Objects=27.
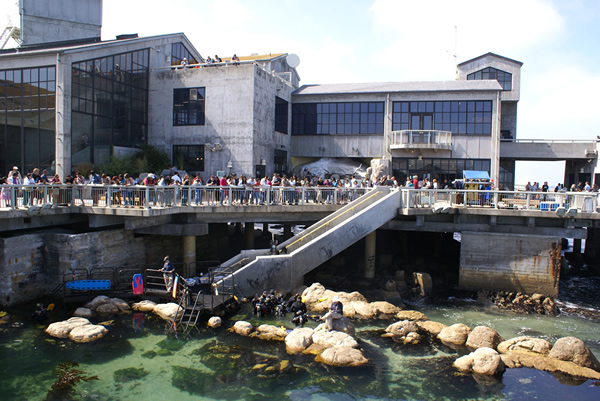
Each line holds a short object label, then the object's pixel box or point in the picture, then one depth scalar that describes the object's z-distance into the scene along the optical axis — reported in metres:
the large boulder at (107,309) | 18.05
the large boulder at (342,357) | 14.36
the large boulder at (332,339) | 15.08
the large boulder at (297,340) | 15.17
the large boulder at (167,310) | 17.95
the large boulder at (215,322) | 17.09
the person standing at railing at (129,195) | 19.48
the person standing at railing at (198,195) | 21.00
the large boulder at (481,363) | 13.89
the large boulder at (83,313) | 17.50
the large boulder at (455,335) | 16.05
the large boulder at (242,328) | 16.42
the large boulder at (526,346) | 15.12
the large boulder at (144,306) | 18.75
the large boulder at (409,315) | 18.38
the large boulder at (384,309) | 18.69
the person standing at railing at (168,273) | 18.81
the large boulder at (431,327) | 16.97
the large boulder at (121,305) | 18.48
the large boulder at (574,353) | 14.30
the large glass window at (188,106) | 31.69
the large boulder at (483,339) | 15.59
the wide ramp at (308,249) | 19.47
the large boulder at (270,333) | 16.09
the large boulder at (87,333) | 15.53
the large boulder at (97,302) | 18.25
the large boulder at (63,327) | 15.80
